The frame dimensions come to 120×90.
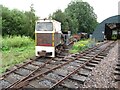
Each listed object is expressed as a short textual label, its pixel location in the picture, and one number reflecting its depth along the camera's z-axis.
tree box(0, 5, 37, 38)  12.44
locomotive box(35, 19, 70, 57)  6.51
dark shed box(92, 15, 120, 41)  17.09
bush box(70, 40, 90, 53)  8.83
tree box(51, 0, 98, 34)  27.15
